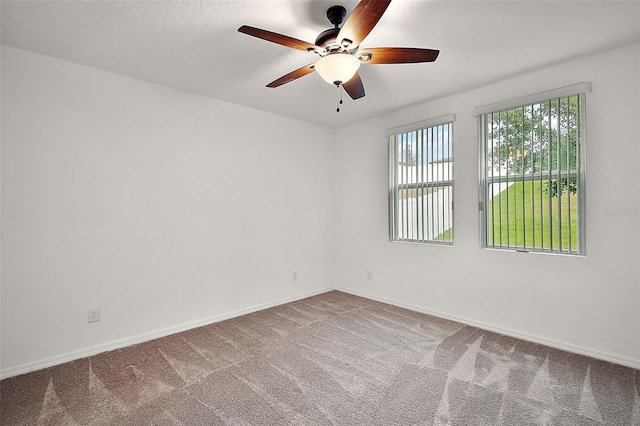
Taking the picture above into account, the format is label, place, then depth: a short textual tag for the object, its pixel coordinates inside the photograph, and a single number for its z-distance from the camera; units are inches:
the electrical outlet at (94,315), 107.1
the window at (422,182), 140.3
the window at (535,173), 106.3
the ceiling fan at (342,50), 71.2
